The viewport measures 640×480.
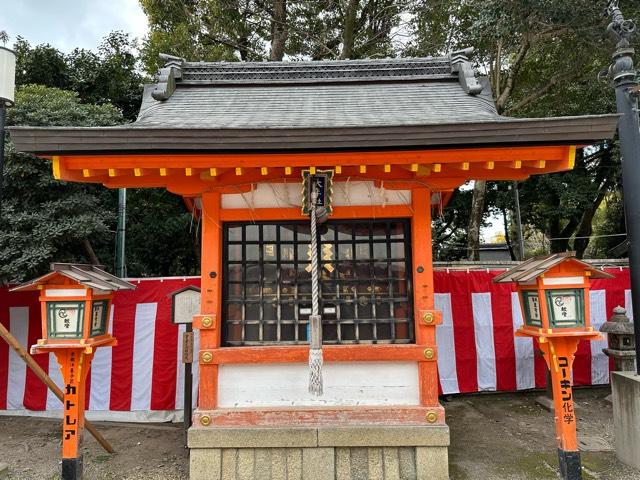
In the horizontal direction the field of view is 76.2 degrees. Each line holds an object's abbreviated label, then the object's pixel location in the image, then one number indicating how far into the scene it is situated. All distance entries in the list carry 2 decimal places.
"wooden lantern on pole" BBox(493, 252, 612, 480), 3.88
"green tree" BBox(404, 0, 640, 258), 9.13
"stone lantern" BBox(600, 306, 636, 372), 6.17
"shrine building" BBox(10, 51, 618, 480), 3.75
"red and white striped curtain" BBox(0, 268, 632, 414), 6.21
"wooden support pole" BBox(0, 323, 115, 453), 4.20
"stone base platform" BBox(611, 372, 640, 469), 4.37
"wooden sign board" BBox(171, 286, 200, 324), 4.99
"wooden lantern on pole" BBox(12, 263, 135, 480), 3.88
